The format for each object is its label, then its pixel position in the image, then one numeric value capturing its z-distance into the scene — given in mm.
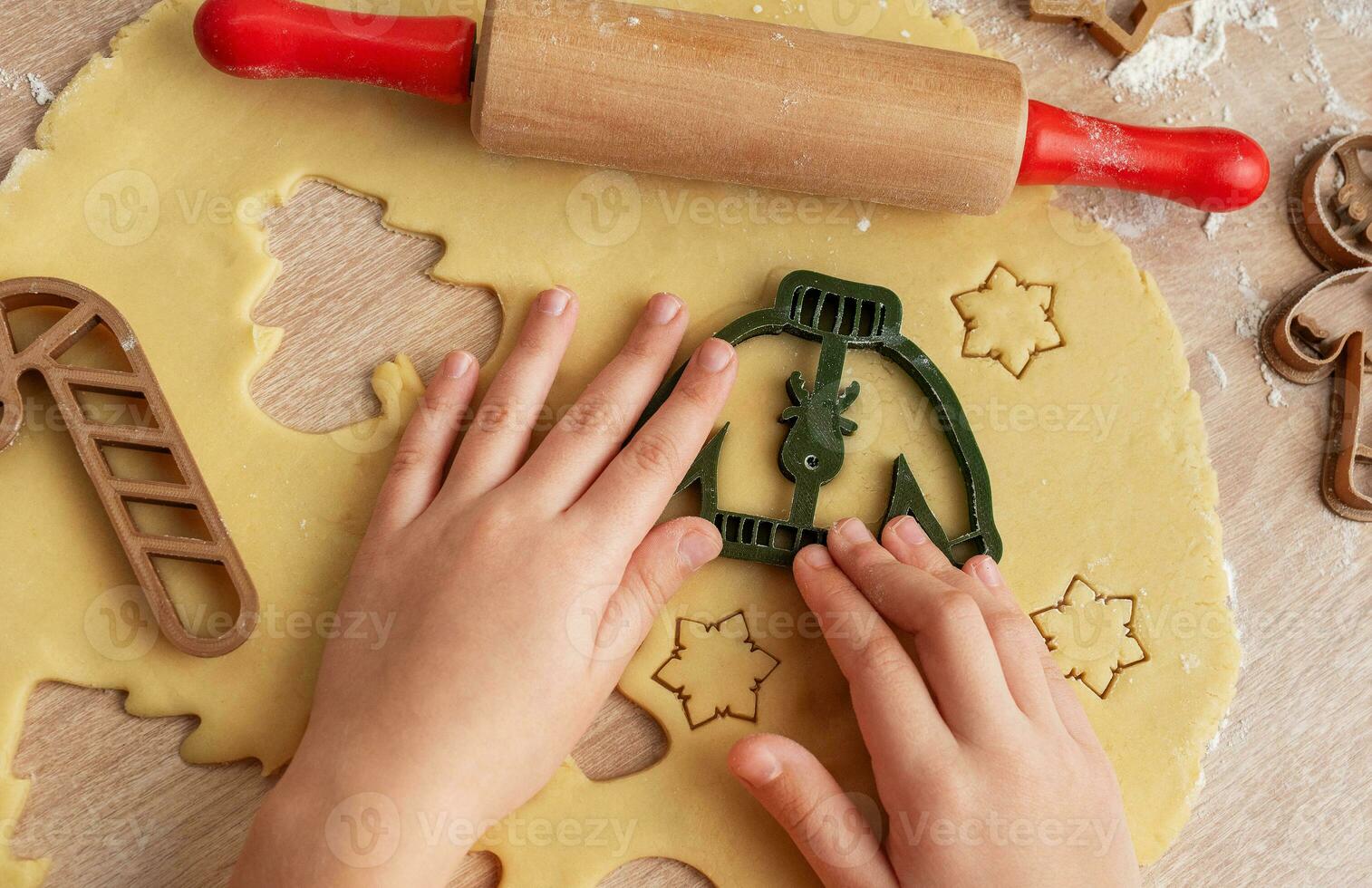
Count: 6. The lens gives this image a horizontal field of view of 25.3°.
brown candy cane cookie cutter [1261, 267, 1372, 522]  707
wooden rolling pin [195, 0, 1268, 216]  671
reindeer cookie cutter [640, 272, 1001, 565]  685
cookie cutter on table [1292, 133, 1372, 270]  714
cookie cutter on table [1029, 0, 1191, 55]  712
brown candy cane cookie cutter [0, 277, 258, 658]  668
